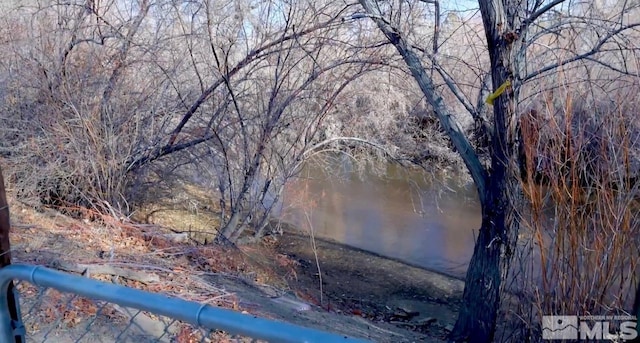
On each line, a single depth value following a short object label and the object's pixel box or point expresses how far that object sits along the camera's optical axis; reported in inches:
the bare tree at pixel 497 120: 221.0
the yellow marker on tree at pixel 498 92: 213.6
